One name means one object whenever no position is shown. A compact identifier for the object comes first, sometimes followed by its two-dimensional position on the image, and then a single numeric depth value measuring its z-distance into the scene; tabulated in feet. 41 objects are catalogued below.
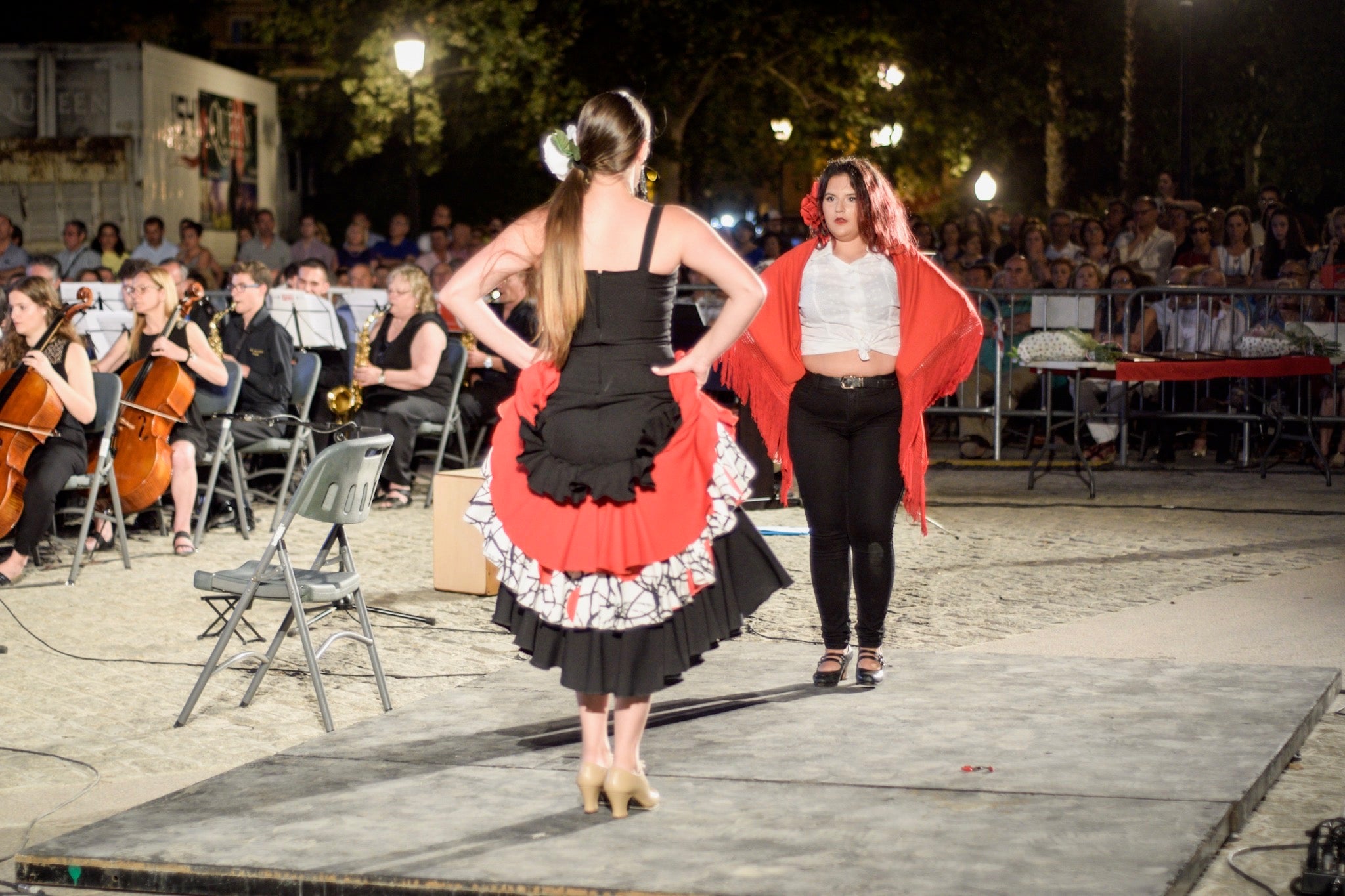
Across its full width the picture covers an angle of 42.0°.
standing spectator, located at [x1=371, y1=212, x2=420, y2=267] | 59.41
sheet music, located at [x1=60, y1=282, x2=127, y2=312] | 39.11
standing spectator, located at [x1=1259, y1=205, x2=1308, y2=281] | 45.24
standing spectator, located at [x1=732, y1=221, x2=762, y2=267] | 64.08
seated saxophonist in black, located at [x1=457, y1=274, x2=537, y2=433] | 38.47
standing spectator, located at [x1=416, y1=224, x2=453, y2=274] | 57.67
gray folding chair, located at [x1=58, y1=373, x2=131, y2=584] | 29.27
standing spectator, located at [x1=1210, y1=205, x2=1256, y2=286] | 46.73
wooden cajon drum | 27.30
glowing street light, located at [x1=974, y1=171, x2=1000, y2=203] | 123.13
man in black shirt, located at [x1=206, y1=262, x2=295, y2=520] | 35.24
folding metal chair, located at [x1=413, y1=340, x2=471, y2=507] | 37.58
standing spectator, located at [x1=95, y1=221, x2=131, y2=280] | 55.31
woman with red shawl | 19.54
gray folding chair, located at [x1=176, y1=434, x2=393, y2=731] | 19.24
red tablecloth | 37.52
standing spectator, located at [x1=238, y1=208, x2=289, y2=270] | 57.57
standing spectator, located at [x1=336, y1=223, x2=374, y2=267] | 58.70
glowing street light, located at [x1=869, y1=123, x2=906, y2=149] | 91.86
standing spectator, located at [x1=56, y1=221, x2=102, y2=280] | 54.19
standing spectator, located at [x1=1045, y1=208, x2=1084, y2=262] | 51.72
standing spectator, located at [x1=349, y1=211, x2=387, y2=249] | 59.00
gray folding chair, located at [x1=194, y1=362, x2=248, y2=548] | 32.42
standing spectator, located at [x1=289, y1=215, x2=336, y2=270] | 59.16
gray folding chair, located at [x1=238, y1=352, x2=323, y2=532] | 33.81
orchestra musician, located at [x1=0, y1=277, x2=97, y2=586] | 28.66
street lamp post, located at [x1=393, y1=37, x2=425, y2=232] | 65.26
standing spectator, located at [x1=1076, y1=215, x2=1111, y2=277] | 49.03
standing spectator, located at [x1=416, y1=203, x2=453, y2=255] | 60.64
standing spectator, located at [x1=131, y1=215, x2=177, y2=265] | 55.06
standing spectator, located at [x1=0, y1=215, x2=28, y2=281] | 51.65
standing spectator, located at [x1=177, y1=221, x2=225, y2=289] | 56.24
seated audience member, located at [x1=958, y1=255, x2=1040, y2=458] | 44.52
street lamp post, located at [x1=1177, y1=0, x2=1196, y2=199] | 56.70
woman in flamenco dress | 14.44
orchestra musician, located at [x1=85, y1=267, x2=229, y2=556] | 31.89
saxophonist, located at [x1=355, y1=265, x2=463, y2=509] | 37.29
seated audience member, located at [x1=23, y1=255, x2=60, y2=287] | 36.70
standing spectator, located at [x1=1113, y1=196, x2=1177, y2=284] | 47.73
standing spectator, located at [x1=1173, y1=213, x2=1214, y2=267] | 46.88
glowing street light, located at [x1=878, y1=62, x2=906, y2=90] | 86.74
